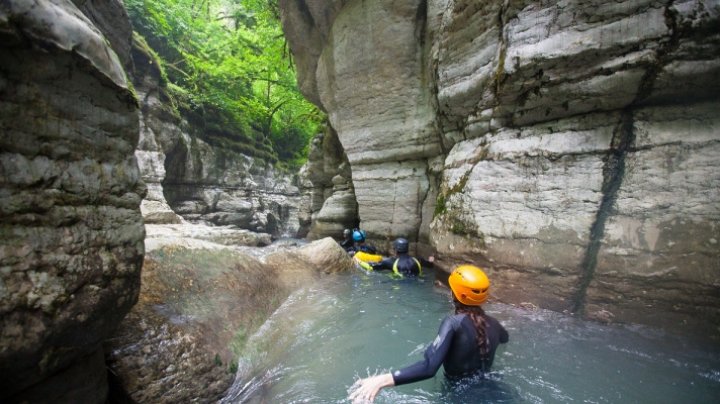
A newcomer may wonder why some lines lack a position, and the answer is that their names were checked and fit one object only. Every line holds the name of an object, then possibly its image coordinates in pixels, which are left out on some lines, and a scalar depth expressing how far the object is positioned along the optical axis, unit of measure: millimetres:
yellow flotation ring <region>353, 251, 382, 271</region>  8078
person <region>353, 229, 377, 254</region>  8836
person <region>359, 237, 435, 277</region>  7188
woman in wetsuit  2615
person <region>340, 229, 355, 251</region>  10330
